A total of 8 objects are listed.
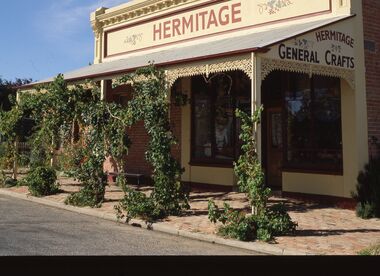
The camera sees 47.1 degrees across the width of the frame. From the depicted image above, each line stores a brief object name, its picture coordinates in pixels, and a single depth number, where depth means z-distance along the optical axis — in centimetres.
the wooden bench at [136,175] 1419
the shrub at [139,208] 895
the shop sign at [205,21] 1097
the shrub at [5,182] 1441
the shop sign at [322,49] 856
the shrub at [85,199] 1073
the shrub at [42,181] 1227
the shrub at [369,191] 893
